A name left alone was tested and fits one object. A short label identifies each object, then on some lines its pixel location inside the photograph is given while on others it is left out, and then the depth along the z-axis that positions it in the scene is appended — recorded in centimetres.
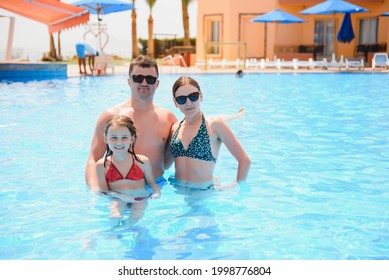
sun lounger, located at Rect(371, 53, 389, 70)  1994
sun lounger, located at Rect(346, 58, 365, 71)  2013
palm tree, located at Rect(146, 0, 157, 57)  3244
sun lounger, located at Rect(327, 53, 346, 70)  2038
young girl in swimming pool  331
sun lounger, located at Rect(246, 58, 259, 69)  2176
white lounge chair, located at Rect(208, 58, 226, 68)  2236
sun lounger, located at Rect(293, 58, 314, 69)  2077
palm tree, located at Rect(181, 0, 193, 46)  3356
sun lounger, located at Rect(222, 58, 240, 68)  2231
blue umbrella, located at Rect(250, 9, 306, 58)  2200
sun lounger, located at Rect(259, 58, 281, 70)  2134
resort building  2486
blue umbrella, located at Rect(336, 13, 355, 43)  2165
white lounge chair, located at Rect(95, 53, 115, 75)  1830
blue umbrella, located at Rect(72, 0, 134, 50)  1817
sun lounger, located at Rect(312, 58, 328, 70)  2069
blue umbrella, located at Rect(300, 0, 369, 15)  2088
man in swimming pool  366
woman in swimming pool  365
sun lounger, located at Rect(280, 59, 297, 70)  2108
